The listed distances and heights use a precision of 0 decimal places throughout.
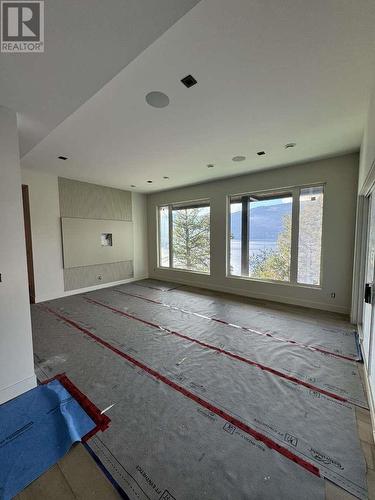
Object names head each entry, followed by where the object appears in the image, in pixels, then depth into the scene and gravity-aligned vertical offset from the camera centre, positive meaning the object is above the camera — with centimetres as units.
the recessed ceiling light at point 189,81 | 174 +132
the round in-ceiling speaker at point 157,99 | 192 +131
